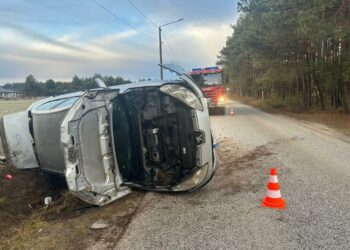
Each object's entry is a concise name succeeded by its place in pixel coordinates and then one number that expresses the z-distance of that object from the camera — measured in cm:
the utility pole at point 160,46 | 2841
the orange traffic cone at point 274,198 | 485
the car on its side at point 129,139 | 487
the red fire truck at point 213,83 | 2231
